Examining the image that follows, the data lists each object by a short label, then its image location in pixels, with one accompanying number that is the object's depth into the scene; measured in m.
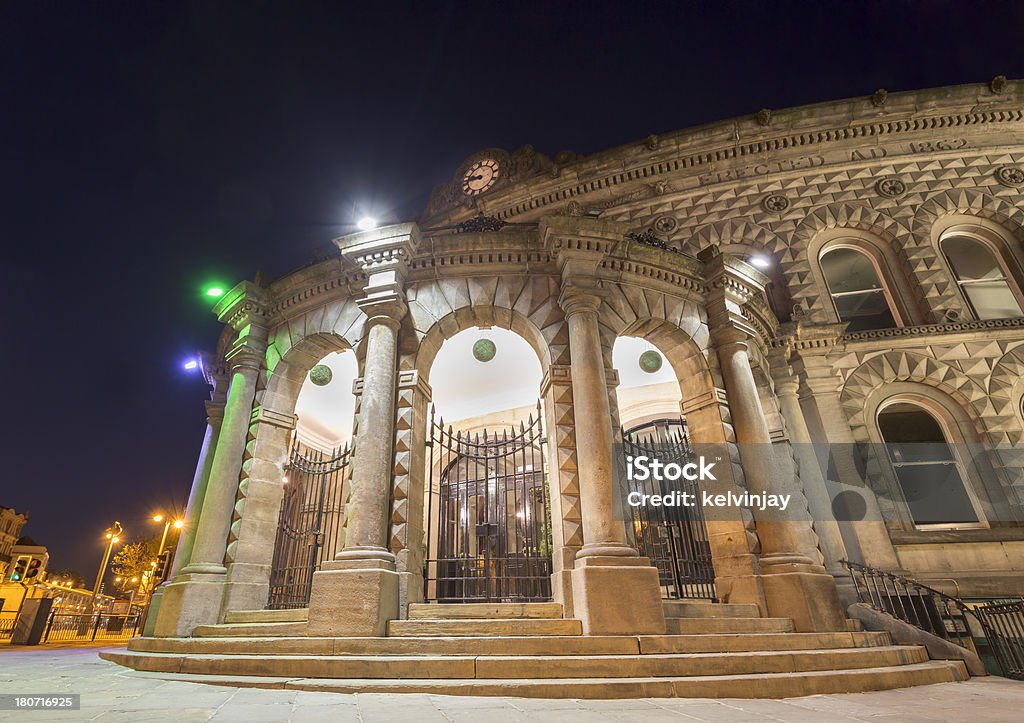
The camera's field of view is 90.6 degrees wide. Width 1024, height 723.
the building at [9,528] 56.34
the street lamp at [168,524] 24.69
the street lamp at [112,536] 28.25
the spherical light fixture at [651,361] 11.01
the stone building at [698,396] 5.82
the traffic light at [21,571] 14.12
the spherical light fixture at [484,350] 10.45
